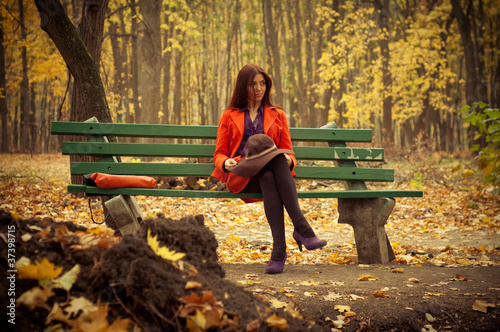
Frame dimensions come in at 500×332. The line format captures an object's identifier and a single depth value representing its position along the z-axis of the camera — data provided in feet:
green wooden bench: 12.31
